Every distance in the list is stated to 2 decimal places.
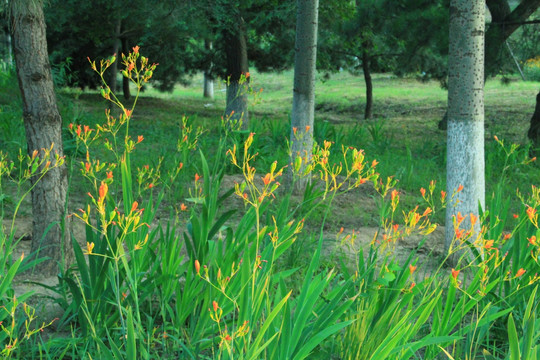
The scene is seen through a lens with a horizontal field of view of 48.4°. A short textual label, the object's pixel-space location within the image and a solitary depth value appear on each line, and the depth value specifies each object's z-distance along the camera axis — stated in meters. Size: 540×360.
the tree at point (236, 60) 12.02
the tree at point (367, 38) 13.25
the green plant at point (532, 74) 25.56
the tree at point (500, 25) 9.36
